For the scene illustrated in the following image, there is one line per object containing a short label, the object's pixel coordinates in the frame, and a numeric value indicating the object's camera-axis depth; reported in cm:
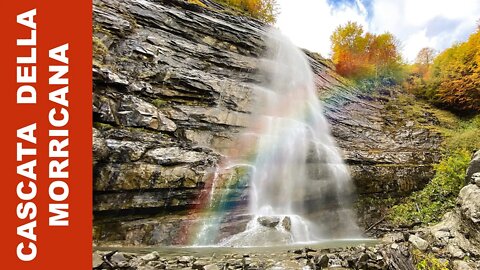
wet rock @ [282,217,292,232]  1141
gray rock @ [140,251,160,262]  727
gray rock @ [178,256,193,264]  739
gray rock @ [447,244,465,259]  720
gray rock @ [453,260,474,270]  634
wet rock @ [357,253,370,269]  662
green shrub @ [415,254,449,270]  530
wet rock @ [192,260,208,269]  694
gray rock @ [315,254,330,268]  706
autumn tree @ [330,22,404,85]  3133
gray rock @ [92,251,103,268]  638
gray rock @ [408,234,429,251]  754
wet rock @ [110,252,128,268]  661
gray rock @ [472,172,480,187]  879
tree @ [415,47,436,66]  3935
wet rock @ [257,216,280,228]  1130
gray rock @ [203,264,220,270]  666
